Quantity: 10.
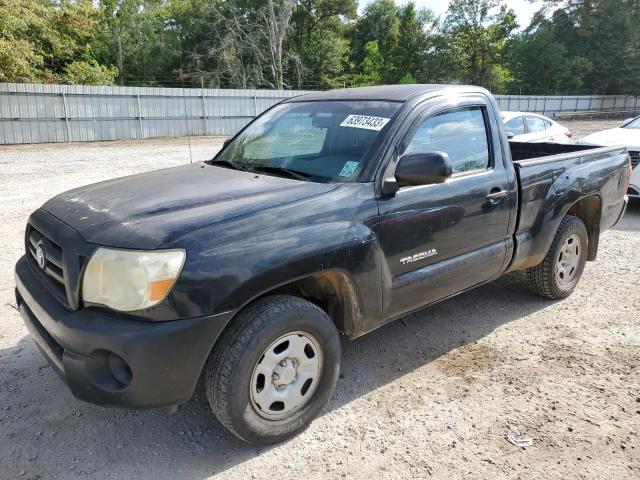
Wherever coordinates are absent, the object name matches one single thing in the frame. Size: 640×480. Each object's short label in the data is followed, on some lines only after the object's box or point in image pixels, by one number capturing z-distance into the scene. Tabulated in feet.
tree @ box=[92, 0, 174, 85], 125.18
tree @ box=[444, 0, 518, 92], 164.14
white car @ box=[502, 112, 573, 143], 31.65
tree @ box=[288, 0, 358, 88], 140.36
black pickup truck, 7.38
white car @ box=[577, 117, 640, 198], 26.50
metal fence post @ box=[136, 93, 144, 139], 71.20
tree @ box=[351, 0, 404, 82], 162.81
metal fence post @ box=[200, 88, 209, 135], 78.10
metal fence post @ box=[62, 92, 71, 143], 64.64
